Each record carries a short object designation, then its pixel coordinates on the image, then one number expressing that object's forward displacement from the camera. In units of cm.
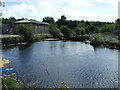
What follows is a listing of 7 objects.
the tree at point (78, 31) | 10244
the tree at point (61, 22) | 12734
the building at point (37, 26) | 8414
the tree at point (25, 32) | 6102
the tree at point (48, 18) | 13191
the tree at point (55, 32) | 9154
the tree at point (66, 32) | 9662
